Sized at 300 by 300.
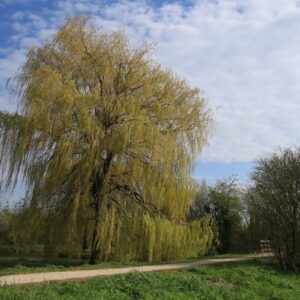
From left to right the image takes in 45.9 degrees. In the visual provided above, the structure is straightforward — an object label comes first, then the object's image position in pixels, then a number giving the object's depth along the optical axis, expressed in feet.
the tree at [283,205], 54.74
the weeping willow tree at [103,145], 48.58
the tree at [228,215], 103.82
